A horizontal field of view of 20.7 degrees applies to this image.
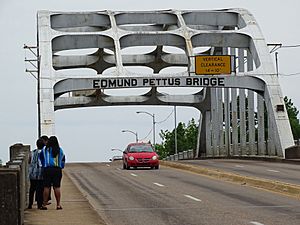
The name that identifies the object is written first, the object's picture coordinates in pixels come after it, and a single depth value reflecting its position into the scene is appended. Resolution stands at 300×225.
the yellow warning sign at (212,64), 56.50
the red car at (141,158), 43.31
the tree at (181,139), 133.62
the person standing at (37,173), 18.08
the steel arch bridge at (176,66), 56.03
